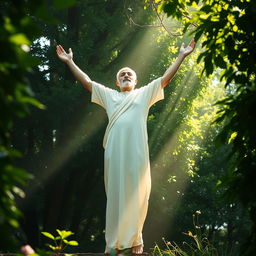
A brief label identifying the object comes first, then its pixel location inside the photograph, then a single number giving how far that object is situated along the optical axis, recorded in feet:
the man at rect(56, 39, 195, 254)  36.58
